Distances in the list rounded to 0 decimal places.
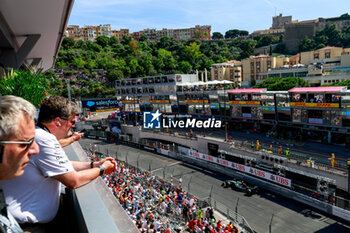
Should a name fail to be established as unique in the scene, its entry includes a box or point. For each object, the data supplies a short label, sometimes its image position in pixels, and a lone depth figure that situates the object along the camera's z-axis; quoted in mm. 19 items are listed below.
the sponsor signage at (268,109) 36044
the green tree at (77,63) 87312
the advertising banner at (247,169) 23953
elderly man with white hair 1707
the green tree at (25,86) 6695
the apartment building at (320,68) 59122
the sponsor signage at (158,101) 52984
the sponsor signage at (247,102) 37900
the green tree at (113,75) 83438
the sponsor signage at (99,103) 54062
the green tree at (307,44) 96375
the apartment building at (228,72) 80688
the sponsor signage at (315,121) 30728
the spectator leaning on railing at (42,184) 2281
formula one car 26078
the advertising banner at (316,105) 28938
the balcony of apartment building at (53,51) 2264
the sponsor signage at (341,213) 18906
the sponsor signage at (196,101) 45762
